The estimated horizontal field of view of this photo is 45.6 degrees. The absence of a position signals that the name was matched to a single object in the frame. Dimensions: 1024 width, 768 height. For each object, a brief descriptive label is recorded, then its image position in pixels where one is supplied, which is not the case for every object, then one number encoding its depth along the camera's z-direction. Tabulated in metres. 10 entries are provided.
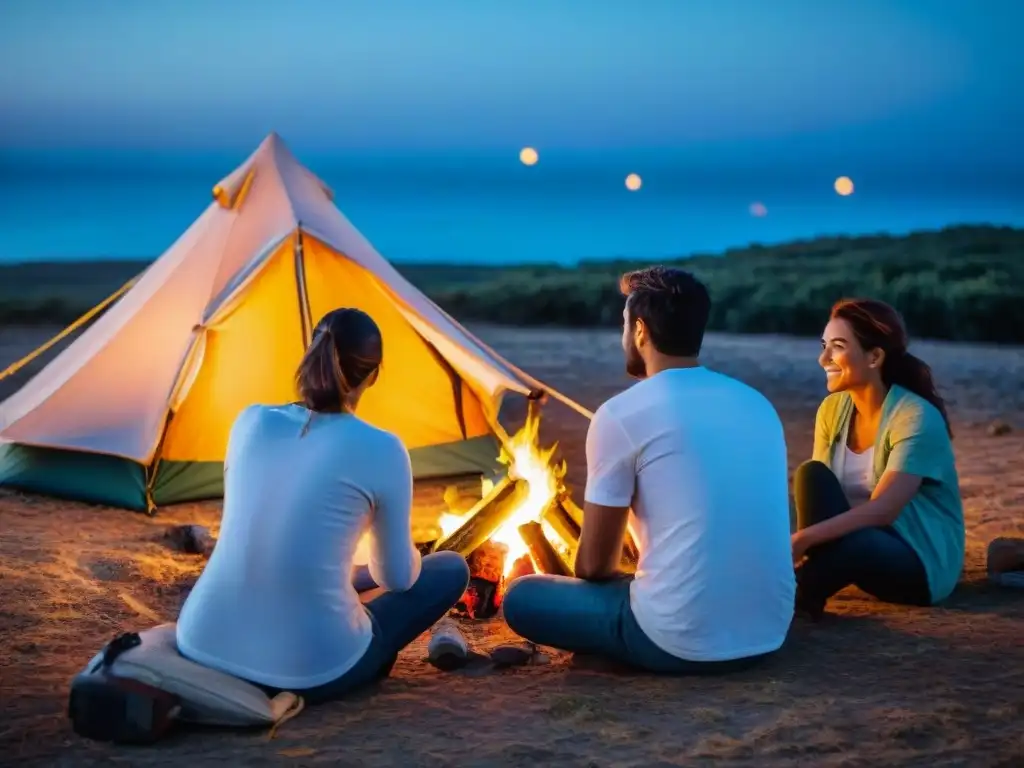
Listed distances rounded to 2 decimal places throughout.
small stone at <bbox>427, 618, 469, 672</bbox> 3.97
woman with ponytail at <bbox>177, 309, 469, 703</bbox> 3.25
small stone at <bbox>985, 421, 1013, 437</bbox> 8.84
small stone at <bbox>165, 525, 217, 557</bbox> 5.57
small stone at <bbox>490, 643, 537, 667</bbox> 3.99
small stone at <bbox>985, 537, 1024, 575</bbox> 4.91
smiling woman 4.28
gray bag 3.18
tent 6.60
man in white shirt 3.41
